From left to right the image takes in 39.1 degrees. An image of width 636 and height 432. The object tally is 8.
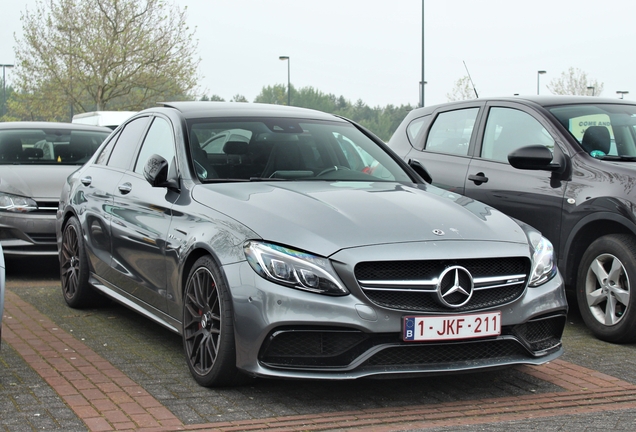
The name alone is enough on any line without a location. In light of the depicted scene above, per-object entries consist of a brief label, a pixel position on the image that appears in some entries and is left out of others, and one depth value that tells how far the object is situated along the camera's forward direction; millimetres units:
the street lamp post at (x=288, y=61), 55125
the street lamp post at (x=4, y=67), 65150
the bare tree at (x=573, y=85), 67938
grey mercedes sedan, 4305
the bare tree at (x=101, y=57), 42750
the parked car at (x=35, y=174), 8758
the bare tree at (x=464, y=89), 66250
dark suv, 6188
